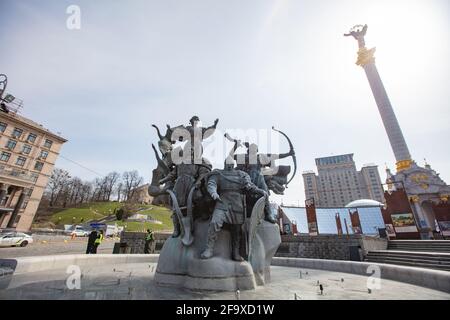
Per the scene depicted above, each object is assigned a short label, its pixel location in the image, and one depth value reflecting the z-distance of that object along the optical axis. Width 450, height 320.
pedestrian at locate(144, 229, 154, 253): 15.39
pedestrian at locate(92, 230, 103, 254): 12.60
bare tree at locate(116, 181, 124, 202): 80.57
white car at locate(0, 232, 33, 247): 22.57
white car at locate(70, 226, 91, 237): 40.35
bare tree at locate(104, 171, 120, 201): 80.01
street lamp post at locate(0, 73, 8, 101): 9.28
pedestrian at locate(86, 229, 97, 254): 12.30
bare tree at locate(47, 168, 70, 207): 67.62
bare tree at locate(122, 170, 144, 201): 74.64
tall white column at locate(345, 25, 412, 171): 45.19
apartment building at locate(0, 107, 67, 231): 40.56
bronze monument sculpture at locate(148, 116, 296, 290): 5.30
